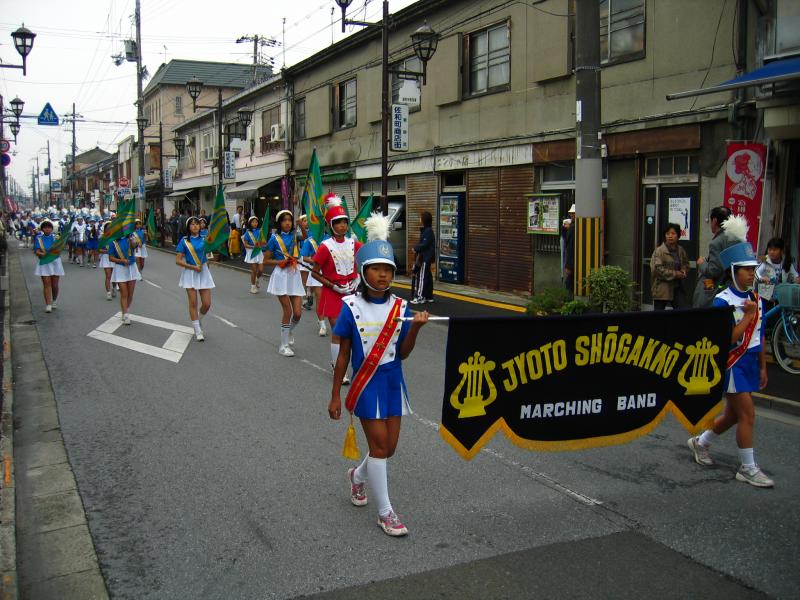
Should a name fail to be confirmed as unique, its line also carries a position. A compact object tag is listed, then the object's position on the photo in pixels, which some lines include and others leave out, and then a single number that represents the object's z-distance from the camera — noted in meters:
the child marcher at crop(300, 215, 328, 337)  8.80
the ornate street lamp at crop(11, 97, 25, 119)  27.89
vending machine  19.20
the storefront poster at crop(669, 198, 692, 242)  12.65
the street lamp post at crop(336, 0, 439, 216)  16.22
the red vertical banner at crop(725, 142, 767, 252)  11.09
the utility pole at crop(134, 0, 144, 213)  36.56
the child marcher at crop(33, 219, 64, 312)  14.70
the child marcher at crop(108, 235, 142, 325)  12.96
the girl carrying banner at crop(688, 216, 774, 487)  5.36
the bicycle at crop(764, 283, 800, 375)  9.02
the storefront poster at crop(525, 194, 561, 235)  15.73
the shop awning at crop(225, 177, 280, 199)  32.16
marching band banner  4.63
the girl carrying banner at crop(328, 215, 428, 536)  4.48
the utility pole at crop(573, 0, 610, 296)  10.61
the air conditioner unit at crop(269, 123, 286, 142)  31.58
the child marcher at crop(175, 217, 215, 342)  11.36
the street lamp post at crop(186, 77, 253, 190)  28.59
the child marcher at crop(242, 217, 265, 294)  18.83
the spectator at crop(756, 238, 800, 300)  9.37
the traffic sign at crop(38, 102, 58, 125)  30.38
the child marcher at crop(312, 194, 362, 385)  8.39
